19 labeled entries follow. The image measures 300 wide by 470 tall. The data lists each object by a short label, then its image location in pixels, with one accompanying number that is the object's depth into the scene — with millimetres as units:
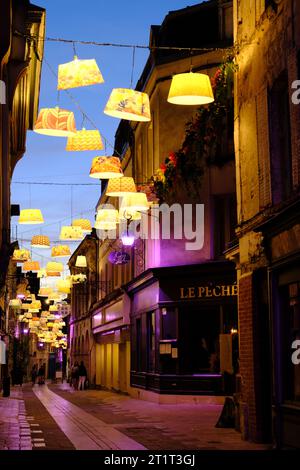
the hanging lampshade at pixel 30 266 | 35219
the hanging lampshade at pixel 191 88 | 13664
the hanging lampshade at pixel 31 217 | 25172
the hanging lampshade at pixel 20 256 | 34500
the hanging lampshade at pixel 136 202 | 21906
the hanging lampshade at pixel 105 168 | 17475
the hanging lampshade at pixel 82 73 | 13906
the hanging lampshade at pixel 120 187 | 19891
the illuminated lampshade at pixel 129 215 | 24031
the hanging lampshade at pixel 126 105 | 14312
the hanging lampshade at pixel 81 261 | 41562
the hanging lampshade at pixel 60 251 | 34031
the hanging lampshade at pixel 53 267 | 36906
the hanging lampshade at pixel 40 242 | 29547
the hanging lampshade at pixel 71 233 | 30688
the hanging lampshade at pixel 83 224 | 31312
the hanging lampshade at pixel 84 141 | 16312
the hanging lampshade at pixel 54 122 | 14930
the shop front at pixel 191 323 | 25656
